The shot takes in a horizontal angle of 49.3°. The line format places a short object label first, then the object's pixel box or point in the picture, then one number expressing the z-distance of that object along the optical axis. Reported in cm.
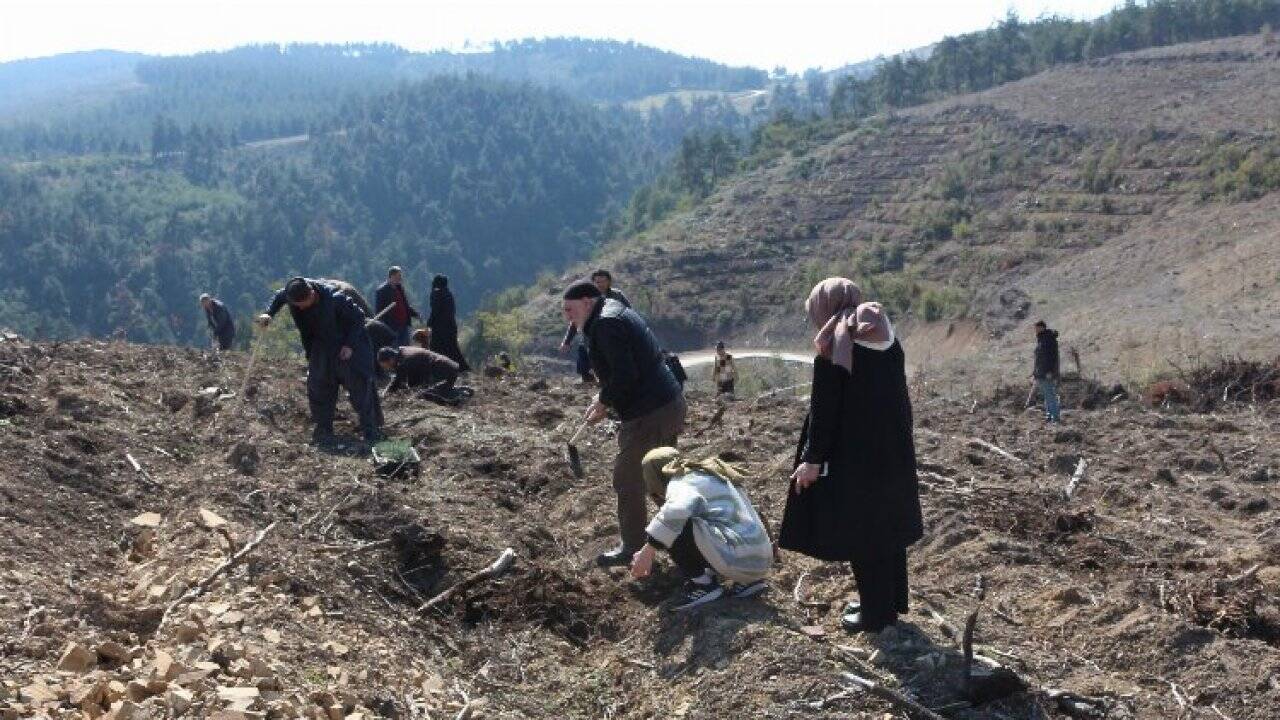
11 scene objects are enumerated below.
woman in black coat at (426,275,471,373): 1323
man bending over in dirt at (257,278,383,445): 925
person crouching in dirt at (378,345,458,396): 1150
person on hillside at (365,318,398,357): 1171
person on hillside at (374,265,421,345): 1275
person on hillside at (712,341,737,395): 1530
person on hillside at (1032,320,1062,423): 1416
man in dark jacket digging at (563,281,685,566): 627
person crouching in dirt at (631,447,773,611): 564
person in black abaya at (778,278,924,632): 510
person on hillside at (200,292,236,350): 1608
